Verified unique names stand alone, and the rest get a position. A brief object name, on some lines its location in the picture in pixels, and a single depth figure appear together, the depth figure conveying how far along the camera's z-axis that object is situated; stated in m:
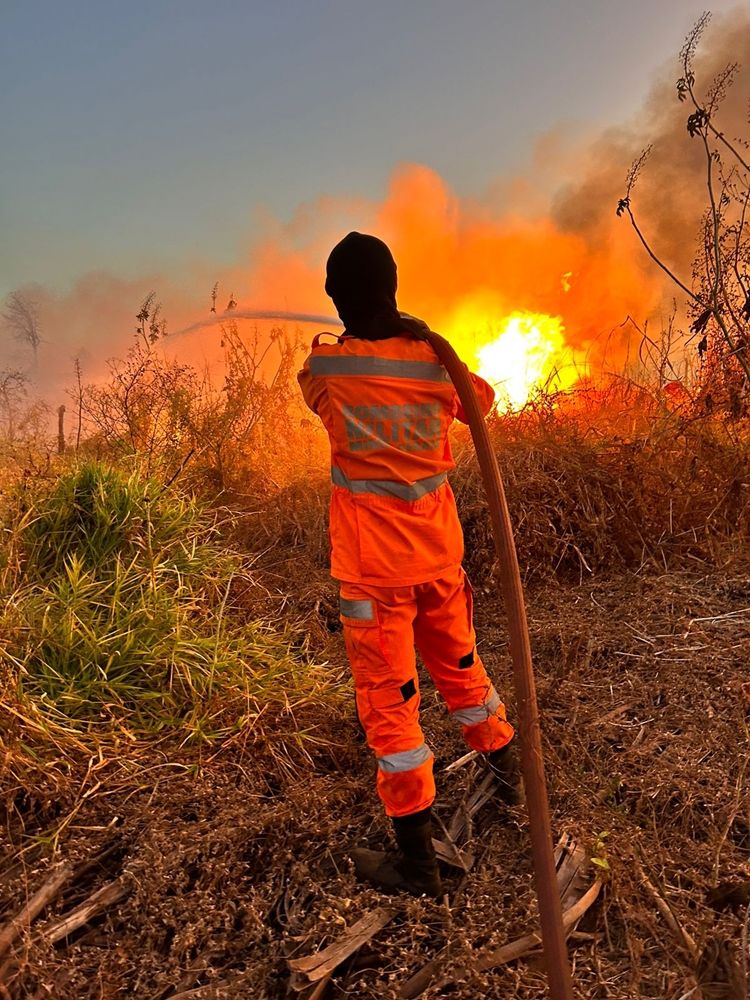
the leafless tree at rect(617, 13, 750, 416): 4.44
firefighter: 1.98
